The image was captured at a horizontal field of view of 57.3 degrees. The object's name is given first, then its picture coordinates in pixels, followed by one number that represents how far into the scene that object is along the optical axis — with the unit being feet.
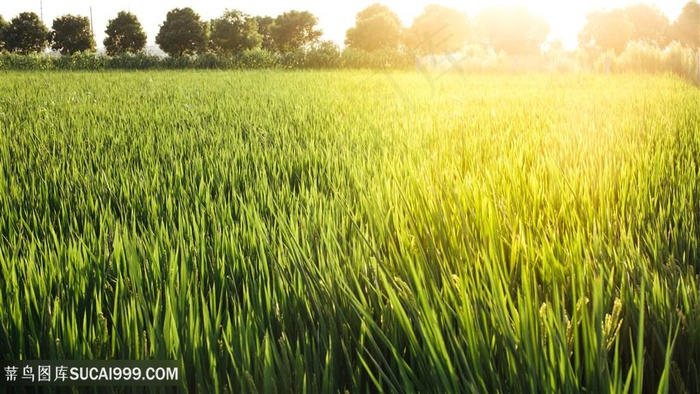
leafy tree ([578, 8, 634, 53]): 183.93
